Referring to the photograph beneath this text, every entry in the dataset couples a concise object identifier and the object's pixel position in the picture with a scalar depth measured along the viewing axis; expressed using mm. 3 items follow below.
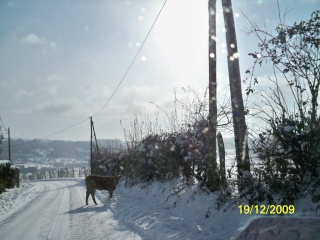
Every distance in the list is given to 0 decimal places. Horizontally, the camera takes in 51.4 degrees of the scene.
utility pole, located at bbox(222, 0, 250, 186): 7695
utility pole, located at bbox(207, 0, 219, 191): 9203
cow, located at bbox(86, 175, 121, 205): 14359
